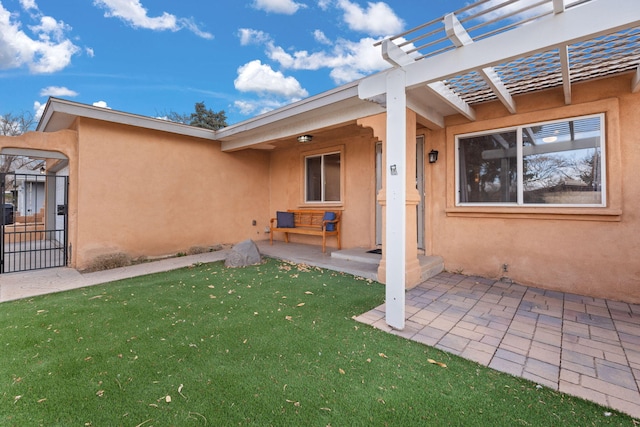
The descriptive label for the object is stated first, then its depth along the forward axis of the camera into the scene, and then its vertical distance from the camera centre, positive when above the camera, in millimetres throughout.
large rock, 5301 -757
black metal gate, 5379 -150
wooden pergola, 2070 +1538
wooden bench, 6203 -185
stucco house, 2717 +997
